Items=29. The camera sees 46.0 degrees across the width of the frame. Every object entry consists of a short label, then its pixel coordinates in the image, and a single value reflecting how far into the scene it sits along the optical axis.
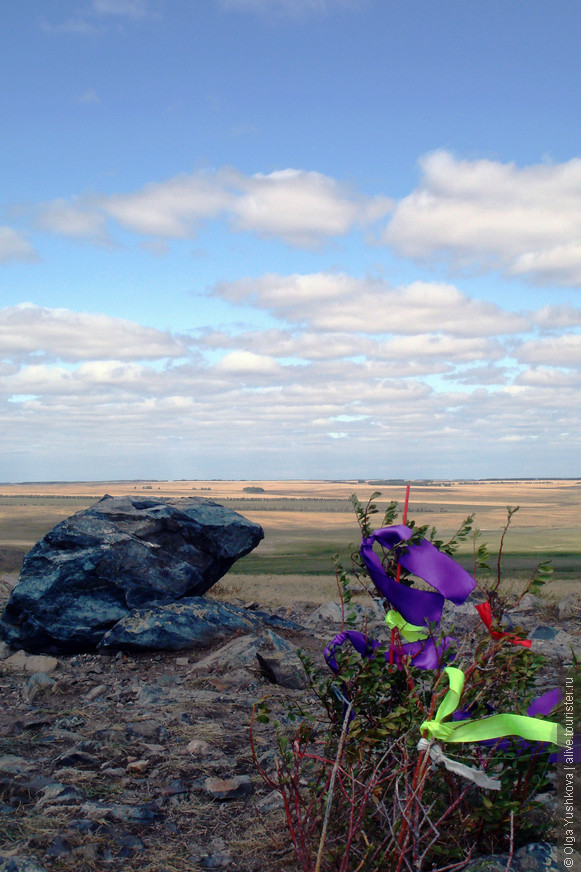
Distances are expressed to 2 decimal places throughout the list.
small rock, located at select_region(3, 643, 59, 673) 8.45
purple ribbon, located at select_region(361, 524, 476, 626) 2.84
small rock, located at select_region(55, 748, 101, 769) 5.00
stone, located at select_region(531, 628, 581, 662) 8.25
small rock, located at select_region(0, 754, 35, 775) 4.82
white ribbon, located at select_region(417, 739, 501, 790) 2.38
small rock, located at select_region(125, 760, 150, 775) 4.88
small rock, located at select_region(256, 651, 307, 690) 7.40
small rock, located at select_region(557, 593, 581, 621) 11.86
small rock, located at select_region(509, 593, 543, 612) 12.37
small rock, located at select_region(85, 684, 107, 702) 7.16
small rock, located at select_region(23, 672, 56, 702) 7.10
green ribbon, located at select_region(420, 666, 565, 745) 2.52
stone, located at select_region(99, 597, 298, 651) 8.72
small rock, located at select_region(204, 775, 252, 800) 4.49
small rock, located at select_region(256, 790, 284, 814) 4.19
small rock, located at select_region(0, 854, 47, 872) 3.47
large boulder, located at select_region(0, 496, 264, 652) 9.23
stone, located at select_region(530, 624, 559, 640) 9.42
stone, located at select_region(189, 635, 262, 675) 7.96
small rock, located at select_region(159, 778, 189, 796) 4.57
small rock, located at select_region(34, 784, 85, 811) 4.27
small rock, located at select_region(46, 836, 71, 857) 3.67
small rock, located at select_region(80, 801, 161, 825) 4.12
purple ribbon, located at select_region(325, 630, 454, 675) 3.19
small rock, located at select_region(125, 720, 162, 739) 5.64
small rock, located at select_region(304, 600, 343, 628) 11.14
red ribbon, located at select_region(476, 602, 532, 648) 2.80
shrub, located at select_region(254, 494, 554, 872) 2.94
